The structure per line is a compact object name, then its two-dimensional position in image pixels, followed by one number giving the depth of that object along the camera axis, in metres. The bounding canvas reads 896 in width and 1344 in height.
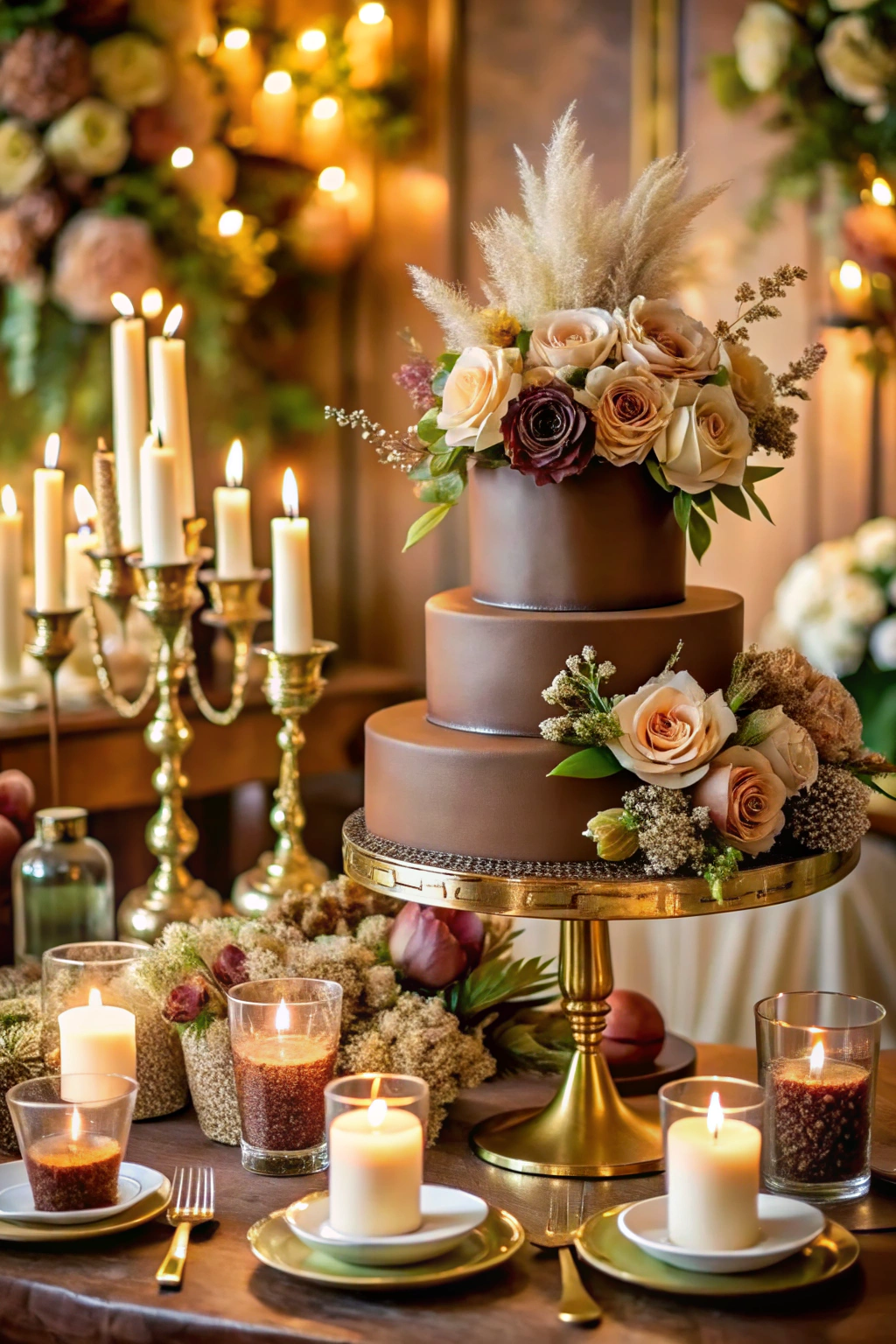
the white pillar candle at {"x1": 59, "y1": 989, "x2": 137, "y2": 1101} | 1.97
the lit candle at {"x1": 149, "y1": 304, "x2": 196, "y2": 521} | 2.36
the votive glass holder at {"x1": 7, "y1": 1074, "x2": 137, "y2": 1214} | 1.85
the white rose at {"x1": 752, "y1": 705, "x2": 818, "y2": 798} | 1.92
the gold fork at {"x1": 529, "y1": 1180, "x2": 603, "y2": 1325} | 1.76
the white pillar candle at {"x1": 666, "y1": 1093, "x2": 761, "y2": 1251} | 1.76
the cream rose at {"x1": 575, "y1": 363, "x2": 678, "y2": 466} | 1.93
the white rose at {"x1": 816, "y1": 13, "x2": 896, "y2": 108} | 3.46
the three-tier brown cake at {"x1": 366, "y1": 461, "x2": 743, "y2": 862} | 1.93
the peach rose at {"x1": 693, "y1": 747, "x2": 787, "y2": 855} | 1.89
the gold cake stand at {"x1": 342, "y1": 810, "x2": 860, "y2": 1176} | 1.89
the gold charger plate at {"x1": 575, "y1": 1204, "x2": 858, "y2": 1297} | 1.77
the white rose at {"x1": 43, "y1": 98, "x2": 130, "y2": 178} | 3.47
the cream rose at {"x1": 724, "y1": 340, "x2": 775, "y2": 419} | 1.99
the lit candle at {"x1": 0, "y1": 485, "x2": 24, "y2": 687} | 2.39
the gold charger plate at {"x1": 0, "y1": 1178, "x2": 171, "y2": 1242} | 1.84
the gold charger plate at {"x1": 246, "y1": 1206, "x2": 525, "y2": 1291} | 1.78
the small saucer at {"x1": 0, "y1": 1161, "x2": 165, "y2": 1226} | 1.85
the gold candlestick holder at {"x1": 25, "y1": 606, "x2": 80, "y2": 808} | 2.34
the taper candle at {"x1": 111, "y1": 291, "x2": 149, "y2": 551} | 2.41
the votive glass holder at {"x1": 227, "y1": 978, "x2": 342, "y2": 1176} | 1.92
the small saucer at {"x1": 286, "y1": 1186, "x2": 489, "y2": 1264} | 1.78
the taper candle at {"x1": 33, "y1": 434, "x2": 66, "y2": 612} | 2.35
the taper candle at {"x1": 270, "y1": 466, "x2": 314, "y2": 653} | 2.28
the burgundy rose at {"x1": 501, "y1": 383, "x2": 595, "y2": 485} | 1.93
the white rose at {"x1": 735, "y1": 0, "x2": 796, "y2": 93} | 3.60
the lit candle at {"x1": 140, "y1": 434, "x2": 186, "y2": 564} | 2.28
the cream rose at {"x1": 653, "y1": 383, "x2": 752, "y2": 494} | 1.94
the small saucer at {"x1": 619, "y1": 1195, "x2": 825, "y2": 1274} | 1.77
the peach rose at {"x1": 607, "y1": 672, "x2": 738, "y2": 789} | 1.89
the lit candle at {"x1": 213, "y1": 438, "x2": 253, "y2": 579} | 2.39
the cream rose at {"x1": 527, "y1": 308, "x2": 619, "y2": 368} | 1.95
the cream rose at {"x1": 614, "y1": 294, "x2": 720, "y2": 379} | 1.95
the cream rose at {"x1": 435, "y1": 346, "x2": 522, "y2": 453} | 1.94
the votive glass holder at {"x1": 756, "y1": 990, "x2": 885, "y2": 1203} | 1.89
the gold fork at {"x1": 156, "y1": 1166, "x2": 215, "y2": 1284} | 1.81
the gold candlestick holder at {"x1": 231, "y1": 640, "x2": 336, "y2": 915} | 2.30
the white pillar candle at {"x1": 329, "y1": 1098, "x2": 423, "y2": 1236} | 1.77
